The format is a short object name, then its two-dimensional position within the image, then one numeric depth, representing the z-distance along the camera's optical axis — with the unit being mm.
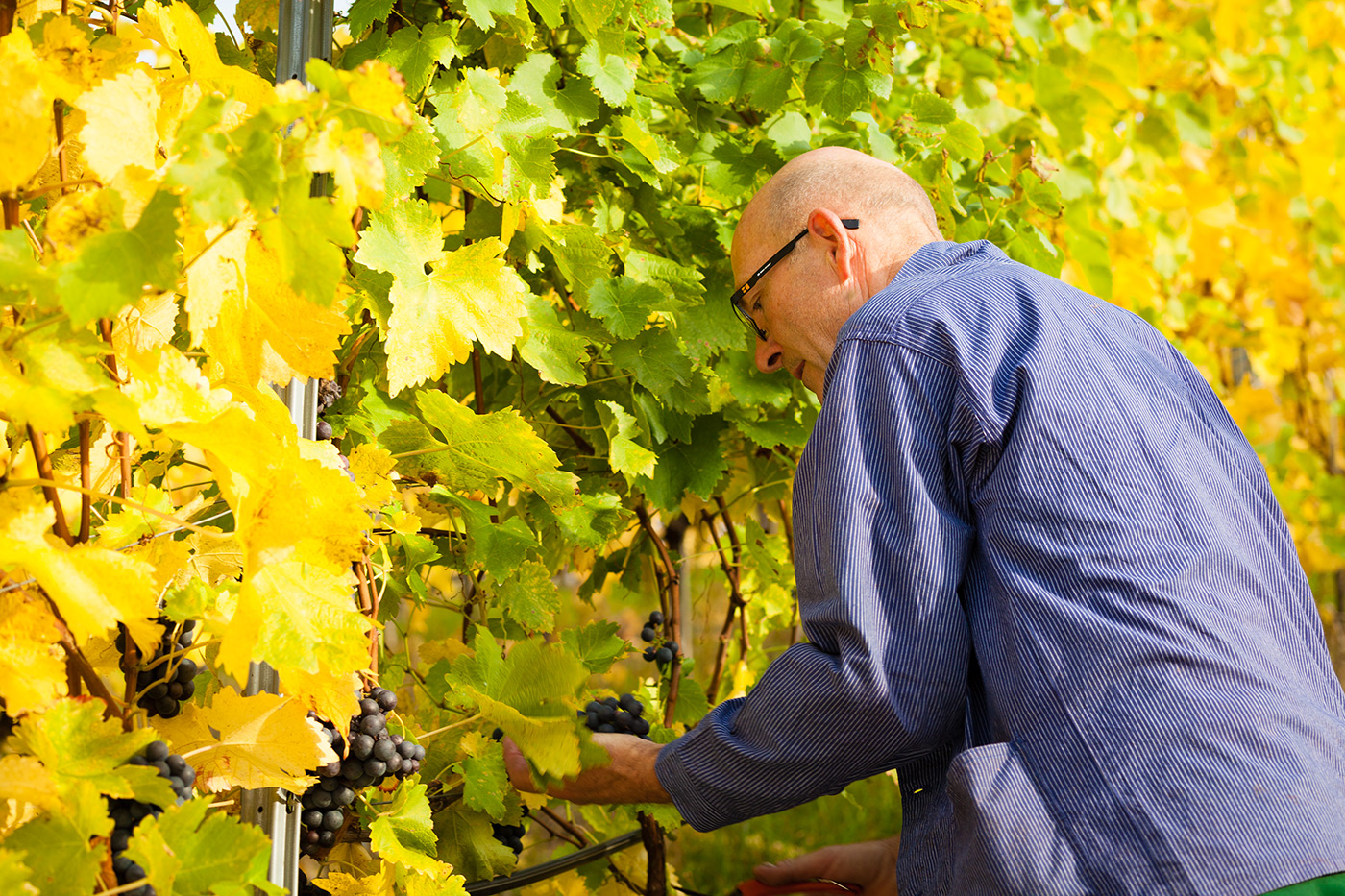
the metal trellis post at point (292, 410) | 1215
